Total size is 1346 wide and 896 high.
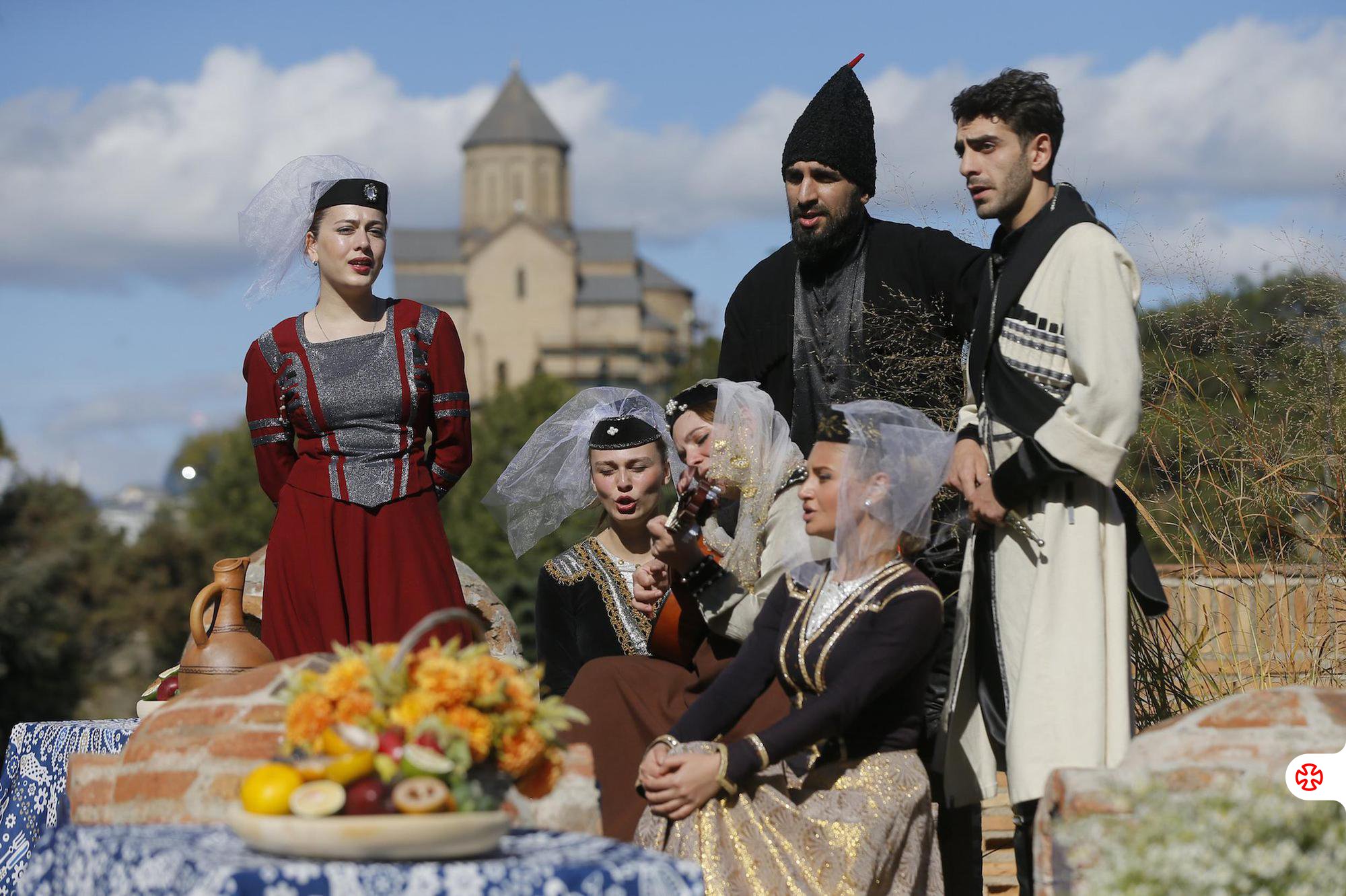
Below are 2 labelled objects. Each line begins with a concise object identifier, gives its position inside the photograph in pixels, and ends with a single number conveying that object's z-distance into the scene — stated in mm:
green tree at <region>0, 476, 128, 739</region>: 34812
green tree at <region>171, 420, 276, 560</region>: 55094
